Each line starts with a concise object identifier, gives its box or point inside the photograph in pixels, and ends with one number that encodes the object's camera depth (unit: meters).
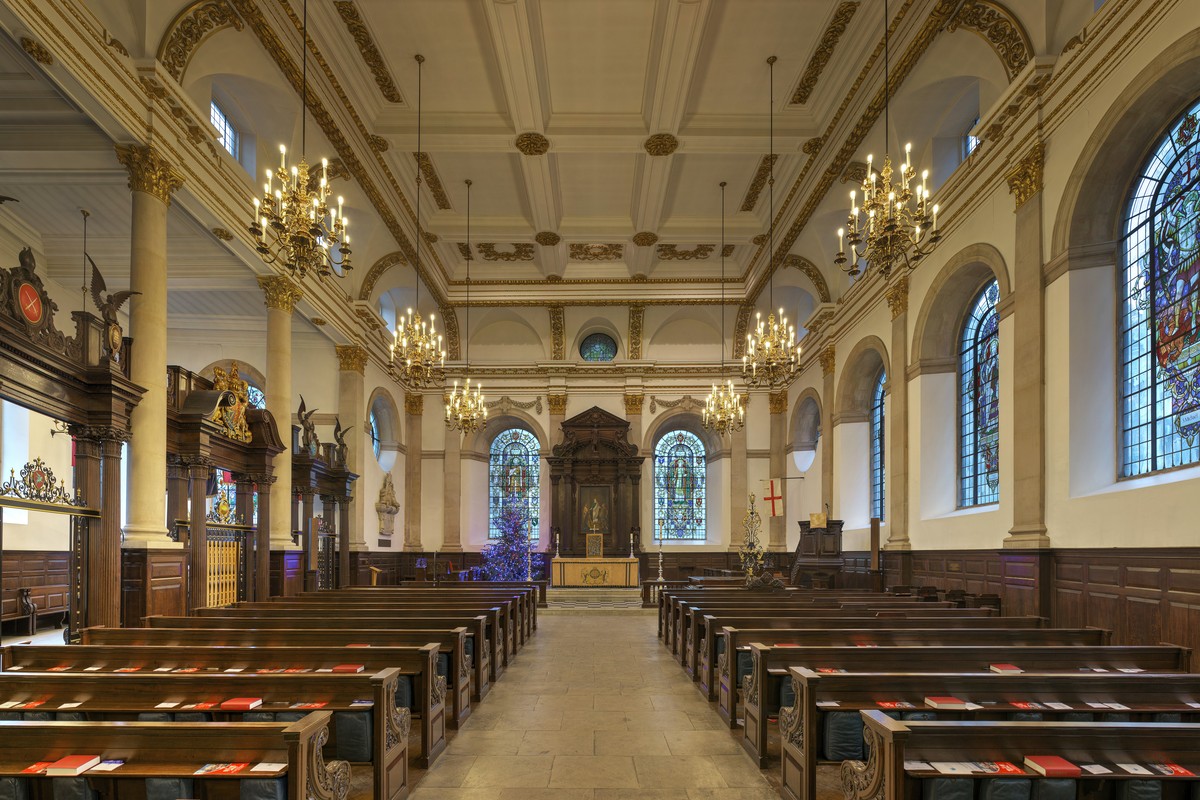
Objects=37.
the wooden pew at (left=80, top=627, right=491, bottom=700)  6.71
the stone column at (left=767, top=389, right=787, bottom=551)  23.59
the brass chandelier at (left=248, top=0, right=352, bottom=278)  7.40
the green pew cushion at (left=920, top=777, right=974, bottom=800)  3.46
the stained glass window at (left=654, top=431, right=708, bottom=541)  25.20
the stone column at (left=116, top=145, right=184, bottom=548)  9.38
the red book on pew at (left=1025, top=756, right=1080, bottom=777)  3.40
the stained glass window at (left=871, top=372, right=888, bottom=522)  17.47
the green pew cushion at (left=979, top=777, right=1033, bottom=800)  3.44
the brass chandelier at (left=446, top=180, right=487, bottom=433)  15.89
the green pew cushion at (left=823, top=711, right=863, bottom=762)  4.86
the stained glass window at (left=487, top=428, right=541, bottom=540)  25.19
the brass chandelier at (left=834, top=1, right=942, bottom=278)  7.72
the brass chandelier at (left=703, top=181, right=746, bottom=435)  16.50
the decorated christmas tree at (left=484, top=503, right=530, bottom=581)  20.22
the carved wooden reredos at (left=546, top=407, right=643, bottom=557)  23.81
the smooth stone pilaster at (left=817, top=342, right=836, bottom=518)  19.19
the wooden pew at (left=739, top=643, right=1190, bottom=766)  5.67
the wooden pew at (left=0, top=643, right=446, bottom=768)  5.74
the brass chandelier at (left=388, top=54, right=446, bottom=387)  12.99
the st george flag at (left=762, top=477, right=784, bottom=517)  23.38
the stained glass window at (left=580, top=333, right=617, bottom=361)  25.34
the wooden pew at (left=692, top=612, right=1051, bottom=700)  7.67
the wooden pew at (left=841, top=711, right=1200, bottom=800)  3.48
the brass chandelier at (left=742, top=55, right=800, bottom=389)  13.27
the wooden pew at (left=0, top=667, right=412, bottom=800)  4.67
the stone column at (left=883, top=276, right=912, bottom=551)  14.28
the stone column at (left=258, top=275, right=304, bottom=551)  13.83
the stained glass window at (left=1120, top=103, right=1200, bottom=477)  7.86
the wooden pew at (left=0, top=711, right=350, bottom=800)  3.51
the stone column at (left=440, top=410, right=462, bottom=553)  24.02
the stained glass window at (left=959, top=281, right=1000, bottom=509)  12.33
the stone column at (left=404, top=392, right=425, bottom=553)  23.75
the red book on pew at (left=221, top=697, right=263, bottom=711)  4.55
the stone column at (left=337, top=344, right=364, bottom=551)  18.64
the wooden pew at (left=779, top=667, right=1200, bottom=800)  4.64
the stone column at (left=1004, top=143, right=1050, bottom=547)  9.79
